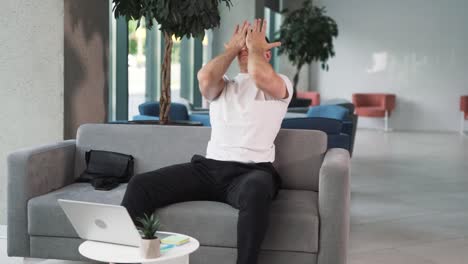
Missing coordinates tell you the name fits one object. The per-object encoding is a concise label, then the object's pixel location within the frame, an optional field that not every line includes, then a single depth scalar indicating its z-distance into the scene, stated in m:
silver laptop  2.80
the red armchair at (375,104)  15.72
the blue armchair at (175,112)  6.94
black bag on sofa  4.48
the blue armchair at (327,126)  5.19
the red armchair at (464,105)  15.04
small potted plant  2.73
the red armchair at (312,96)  15.86
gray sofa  3.74
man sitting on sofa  3.85
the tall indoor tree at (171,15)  5.26
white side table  2.73
